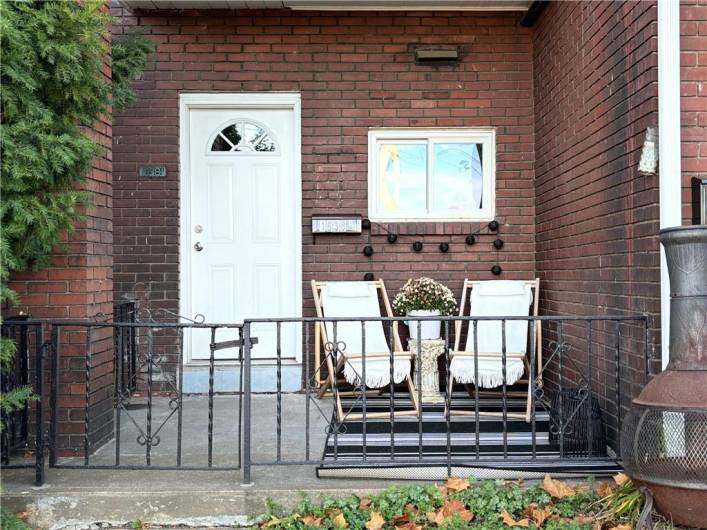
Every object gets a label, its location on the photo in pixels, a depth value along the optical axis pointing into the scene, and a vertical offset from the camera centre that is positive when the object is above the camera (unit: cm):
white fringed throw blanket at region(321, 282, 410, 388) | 488 -33
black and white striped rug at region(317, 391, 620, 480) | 320 -99
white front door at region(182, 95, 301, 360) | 534 +36
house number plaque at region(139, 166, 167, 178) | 525 +78
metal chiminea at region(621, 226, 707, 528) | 255 -58
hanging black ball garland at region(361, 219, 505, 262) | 527 +20
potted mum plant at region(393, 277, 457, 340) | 495 -27
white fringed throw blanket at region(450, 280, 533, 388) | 456 -49
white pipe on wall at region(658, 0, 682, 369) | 302 +61
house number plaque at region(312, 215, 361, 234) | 519 +34
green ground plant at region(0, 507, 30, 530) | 279 -108
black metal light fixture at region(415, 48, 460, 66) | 523 +169
